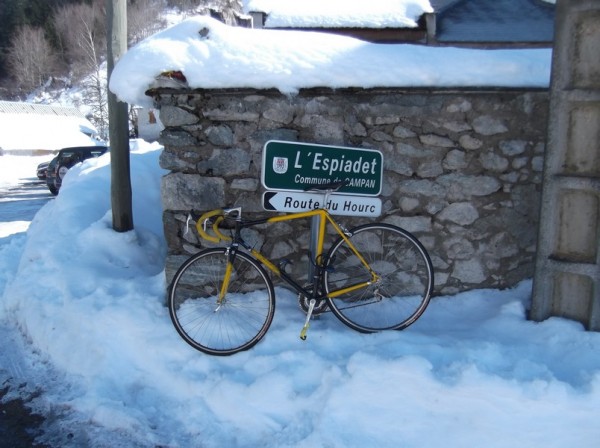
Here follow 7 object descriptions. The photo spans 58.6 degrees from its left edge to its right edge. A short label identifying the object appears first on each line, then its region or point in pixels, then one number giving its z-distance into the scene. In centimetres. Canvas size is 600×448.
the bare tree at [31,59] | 6244
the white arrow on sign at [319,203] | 350
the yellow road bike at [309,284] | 341
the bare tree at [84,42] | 5068
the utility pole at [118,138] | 513
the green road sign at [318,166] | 350
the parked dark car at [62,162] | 1609
